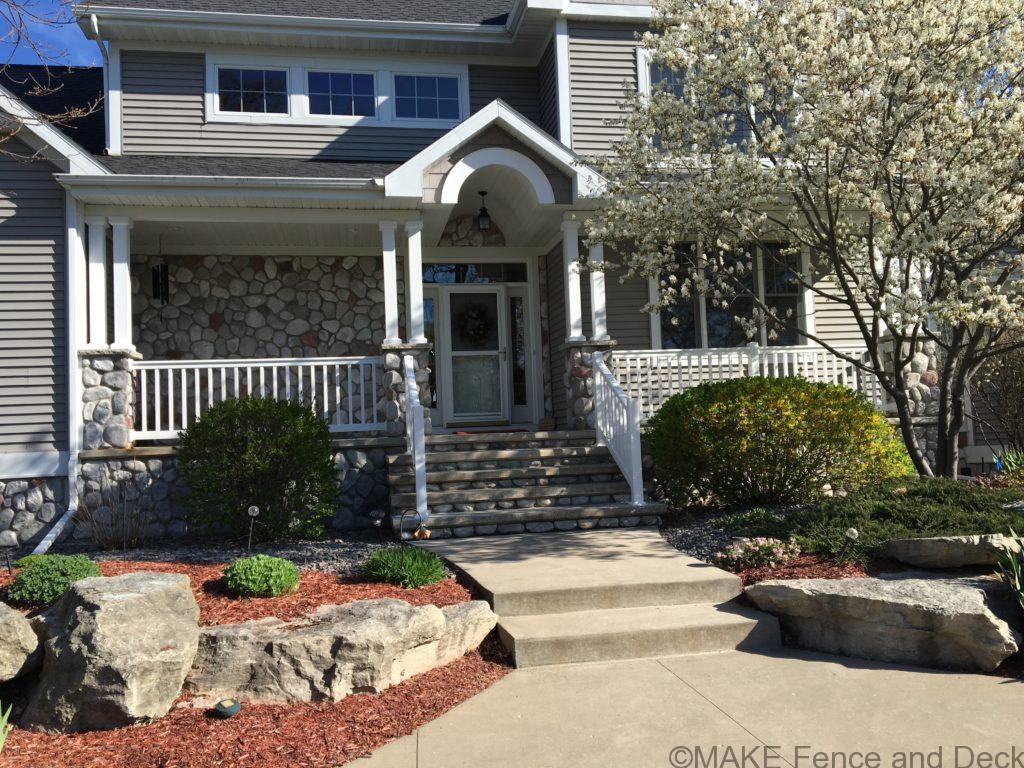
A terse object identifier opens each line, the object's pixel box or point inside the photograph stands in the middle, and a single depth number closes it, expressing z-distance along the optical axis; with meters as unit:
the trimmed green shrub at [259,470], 6.82
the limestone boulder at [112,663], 3.58
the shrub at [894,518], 5.38
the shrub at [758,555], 5.41
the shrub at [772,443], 7.04
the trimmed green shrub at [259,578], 4.77
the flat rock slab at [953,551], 4.78
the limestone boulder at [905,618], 4.10
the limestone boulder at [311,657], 3.88
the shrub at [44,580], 4.61
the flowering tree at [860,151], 6.14
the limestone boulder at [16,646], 3.79
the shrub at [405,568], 5.10
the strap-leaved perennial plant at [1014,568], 4.28
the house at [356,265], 7.78
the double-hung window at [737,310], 9.98
